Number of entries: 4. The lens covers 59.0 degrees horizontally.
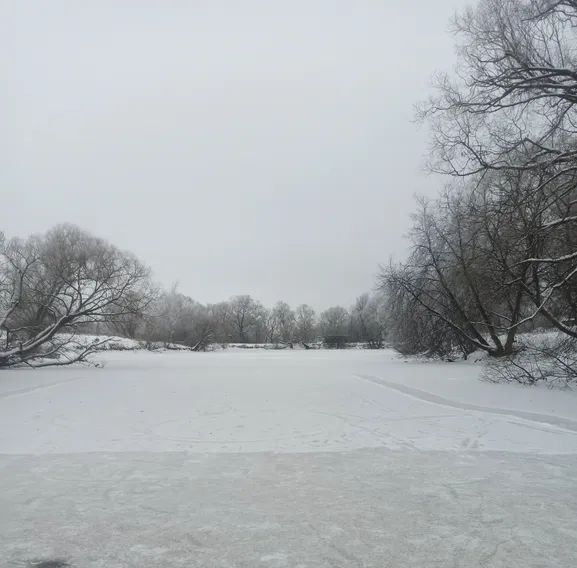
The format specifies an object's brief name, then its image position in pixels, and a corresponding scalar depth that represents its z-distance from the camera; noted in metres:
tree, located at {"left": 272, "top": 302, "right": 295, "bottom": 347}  112.26
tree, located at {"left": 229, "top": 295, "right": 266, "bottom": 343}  118.94
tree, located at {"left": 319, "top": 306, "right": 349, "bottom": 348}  111.47
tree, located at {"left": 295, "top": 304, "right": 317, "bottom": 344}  110.19
